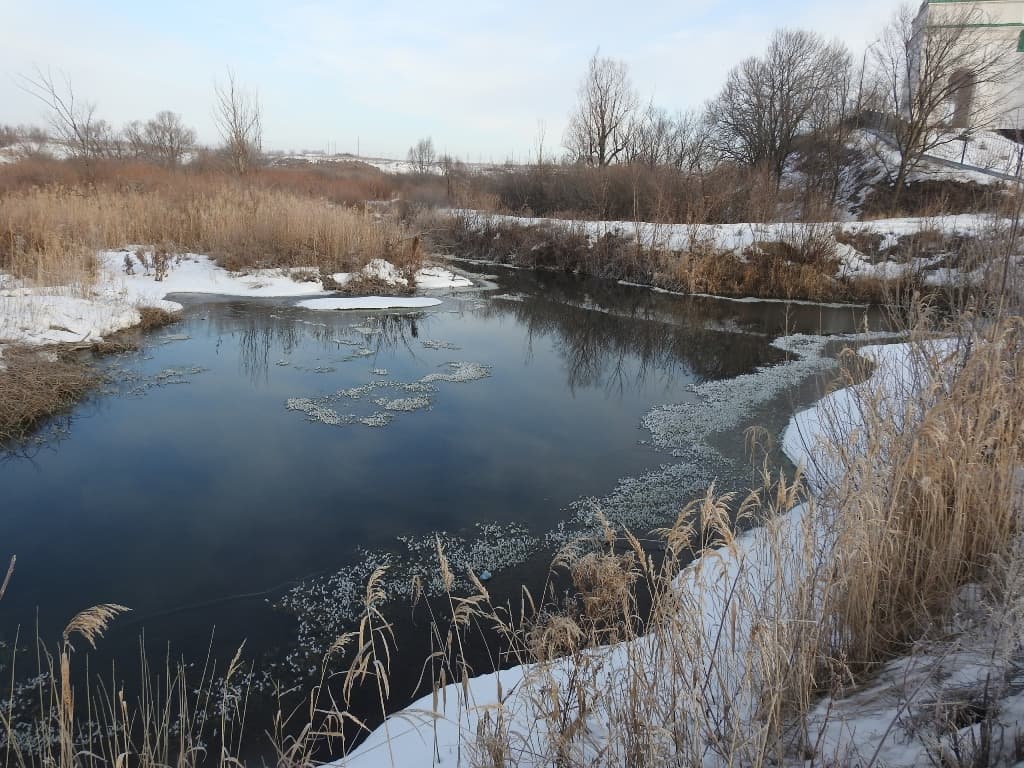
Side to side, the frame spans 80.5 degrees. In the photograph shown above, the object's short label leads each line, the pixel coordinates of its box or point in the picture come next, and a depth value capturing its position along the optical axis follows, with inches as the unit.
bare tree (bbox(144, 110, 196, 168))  1346.8
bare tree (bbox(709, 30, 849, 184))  1096.2
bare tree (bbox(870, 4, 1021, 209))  813.2
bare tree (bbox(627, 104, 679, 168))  1034.1
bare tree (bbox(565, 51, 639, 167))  1194.0
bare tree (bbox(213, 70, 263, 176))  815.1
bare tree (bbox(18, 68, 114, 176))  751.1
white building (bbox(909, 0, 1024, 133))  895.1
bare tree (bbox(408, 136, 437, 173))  1618.1
